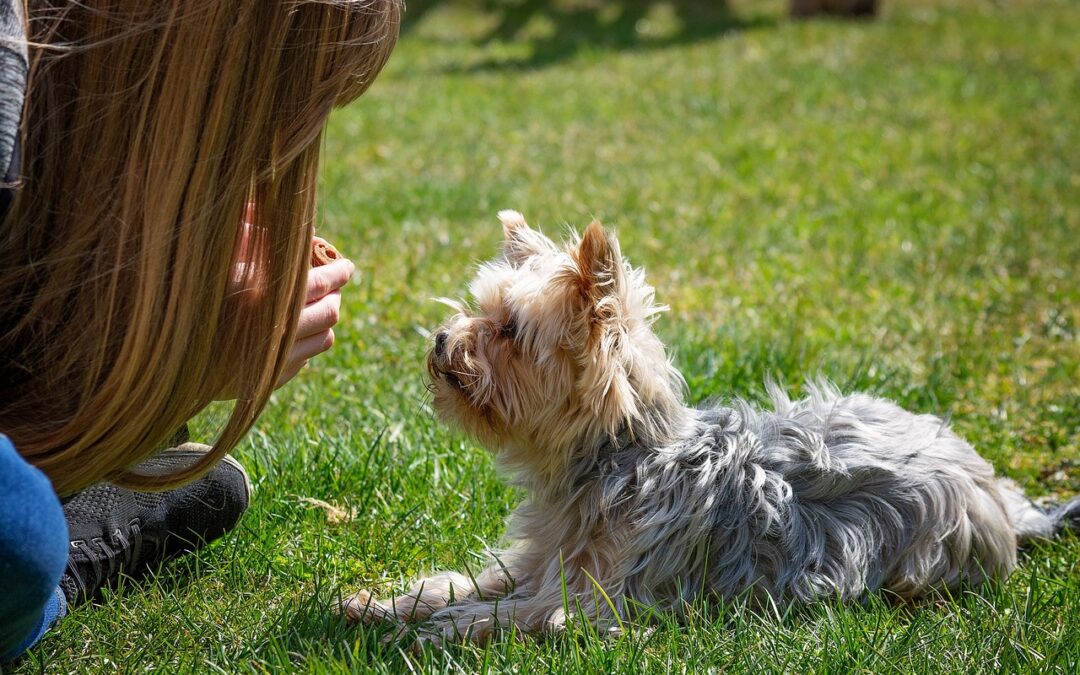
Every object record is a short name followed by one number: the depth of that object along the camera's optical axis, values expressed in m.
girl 2.06
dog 2.82
